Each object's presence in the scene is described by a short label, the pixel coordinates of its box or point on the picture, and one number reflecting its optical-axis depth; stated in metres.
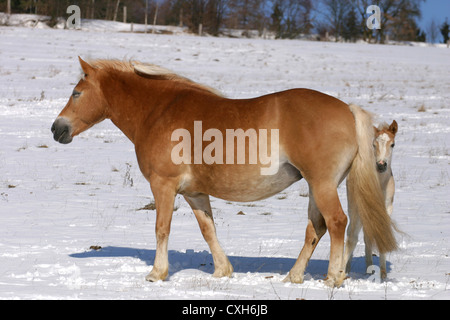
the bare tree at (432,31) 86.00
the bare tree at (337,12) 68.01
